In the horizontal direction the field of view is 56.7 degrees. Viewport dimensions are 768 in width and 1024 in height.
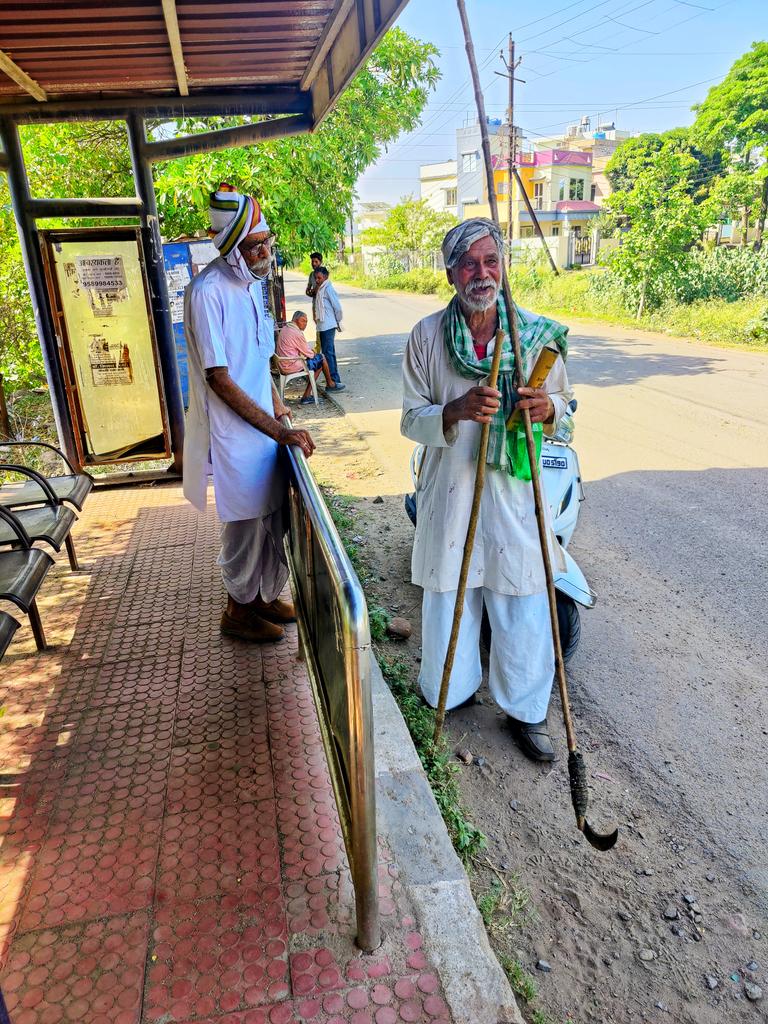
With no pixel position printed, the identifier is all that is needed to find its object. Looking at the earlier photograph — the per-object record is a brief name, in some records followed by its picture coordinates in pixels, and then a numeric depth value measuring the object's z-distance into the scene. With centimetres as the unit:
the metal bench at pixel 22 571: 272
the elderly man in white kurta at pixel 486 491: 264
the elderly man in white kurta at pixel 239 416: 298
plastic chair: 977
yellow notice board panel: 529
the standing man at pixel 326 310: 1058
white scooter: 340
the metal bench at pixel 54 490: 380
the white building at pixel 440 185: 5778
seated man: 982
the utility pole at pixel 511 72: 2326
